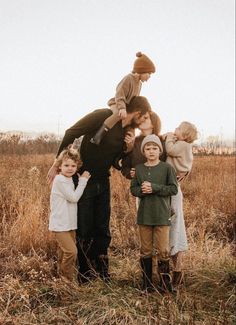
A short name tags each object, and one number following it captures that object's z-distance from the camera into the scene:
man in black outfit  3.66
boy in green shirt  3.47
